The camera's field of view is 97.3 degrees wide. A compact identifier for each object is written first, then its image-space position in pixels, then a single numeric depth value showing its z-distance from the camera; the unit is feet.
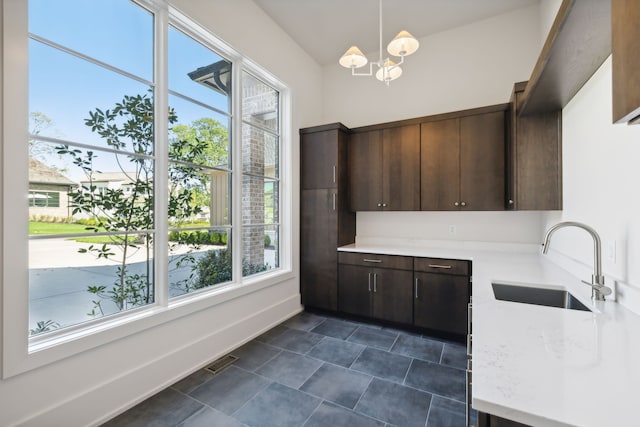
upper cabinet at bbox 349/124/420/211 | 11.05
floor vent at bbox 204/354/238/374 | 7.73
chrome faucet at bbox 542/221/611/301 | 4.68
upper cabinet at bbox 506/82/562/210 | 7.98
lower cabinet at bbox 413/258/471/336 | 9.33
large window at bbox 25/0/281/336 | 5.38
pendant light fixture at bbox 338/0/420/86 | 6.64
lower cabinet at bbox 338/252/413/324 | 10.23
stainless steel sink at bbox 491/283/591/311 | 5.64
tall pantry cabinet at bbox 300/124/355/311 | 11.66
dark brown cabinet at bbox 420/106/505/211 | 9.75
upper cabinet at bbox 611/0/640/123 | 2.31
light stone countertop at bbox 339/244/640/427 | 2.03
